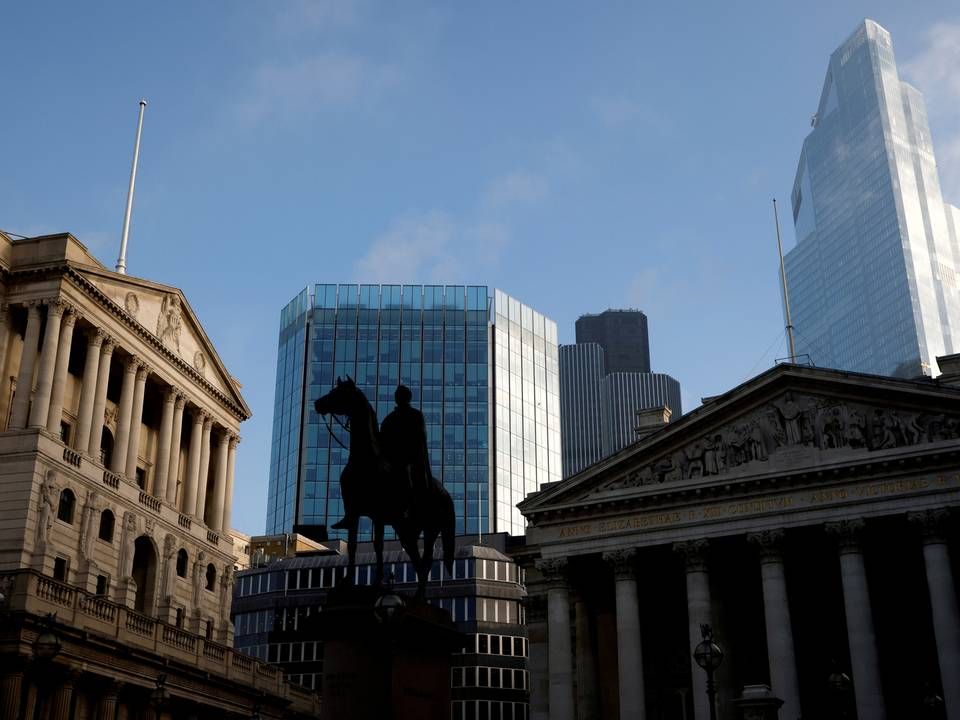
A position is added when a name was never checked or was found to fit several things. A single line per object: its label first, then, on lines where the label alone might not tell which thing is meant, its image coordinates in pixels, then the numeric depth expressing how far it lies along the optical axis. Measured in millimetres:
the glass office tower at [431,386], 118812
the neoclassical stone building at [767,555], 49469
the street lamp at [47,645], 24234
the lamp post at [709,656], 27391
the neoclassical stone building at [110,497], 41812
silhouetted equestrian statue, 18250
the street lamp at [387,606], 16109
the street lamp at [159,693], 34344
